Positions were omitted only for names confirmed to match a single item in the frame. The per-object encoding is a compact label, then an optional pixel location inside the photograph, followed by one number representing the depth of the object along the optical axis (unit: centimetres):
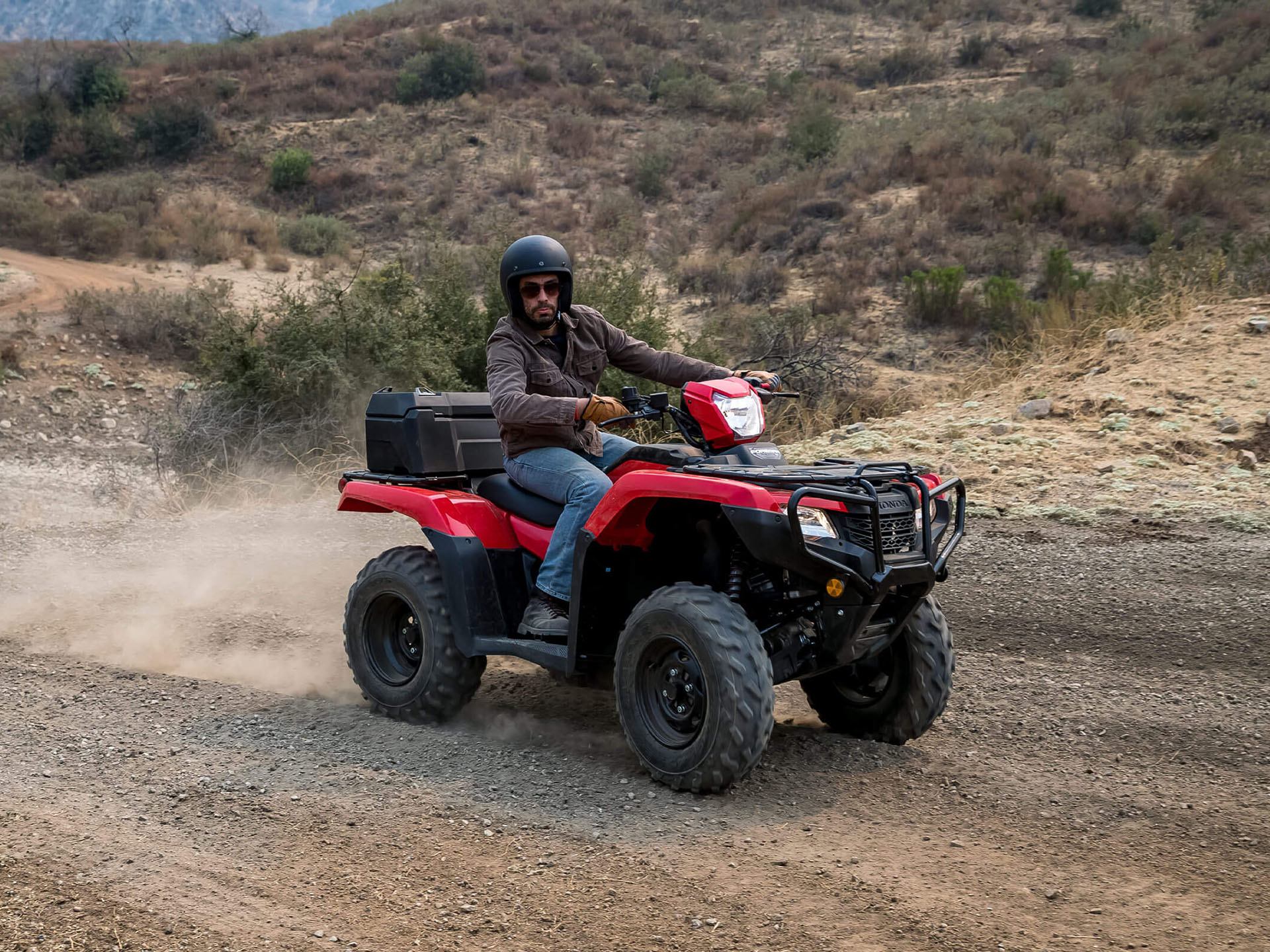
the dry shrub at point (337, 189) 3216
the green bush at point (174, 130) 3547
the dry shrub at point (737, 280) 1997
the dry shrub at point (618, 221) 2538
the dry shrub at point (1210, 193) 1916
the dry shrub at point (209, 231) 2692
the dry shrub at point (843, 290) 1836
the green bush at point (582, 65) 3838
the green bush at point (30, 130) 3500
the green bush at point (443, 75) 3759
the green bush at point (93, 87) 3672
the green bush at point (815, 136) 2788
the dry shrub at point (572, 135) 3353
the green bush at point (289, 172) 3294
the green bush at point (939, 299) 1708
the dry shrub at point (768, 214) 2330
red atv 445
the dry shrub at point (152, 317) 1958
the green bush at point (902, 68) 3569
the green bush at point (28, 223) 2750
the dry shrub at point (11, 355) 1820
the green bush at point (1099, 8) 3647
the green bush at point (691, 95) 3591
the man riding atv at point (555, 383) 522
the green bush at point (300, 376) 1306
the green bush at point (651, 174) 2994
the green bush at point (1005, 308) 1578
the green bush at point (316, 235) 2825
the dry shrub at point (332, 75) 3922
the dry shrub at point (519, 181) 3138
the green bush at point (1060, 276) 1658
